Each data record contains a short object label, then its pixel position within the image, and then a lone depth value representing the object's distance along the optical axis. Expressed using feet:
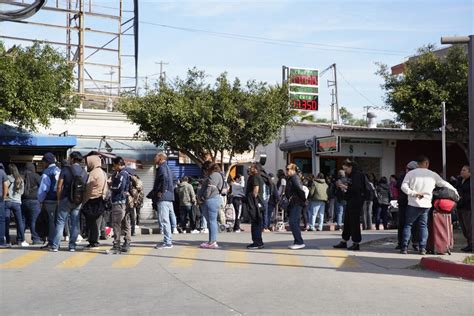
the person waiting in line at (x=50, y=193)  43.62
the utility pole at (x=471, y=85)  39.52
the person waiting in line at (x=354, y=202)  43.70
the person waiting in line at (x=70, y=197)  41.98
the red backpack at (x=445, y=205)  39.93
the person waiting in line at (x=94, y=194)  42.16
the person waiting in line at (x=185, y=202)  62.80
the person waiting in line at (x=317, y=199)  64.80
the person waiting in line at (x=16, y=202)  46.68
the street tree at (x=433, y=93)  85.20
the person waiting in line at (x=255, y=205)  44.73
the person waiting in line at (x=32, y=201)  47.78
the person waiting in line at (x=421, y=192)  39.96
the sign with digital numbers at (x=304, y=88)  104.47
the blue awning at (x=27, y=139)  65.98
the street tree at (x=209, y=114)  77.30
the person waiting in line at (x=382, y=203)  67.72
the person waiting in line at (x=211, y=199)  44.32
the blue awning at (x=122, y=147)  86.48
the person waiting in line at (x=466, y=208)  43.06
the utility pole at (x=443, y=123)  48.01
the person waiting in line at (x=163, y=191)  43.21
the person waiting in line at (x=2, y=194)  44.91
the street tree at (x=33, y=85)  65.41
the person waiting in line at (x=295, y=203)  44.60
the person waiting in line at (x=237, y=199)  64.08
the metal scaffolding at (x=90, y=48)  111.24
